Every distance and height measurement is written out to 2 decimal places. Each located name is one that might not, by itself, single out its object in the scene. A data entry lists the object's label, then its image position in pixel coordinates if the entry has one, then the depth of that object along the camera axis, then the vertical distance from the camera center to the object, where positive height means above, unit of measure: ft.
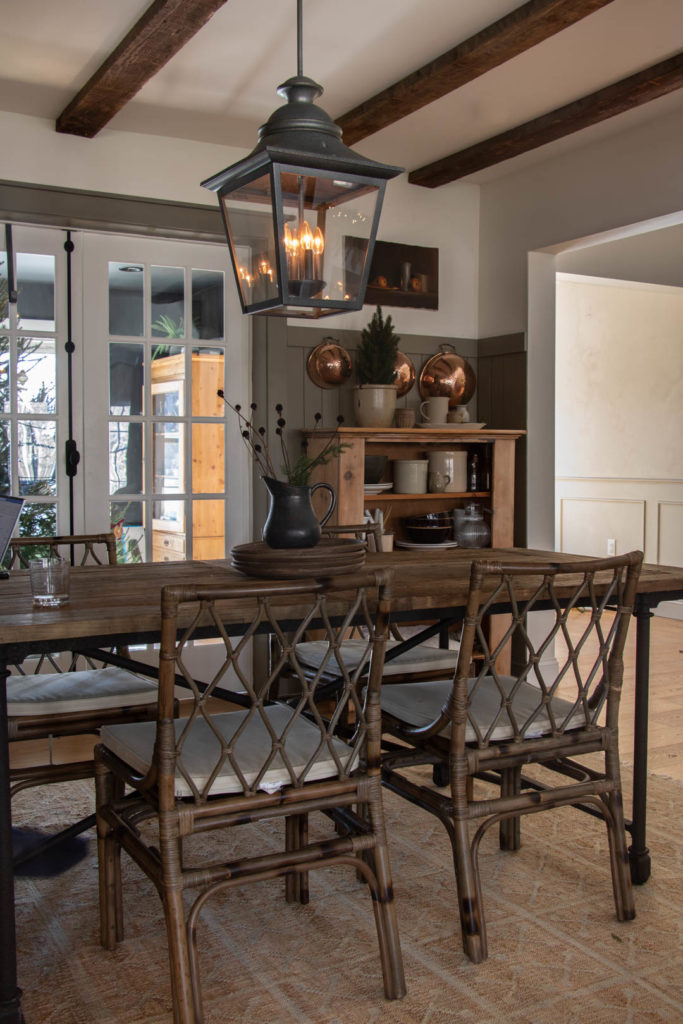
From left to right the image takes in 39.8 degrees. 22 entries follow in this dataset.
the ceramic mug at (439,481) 15.34 -0.20
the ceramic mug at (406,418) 15.26 +0.83
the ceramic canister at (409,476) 15.20 -0.12
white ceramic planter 14.82 +1.02
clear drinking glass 6.81 -0.81
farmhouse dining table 6.07 -1.00
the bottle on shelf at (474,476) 15.70 -0.12
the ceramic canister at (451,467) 15.38 +0.03
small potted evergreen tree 14.85 +1.51
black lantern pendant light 6.68 +1.87
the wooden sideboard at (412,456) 14.10 -0.04
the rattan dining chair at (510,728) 6.89 -2.02
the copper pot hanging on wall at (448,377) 16.20 +1.57
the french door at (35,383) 13.50 +1.26
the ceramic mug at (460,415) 15.61 +0.89
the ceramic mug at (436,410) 15.49 +0.97
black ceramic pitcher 8.08 -0.43
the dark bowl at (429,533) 15.08 -1.04
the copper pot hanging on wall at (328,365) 15.24 +1.69
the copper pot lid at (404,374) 15.96 +1.60
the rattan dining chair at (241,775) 5.71 -2.00
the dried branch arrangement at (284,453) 13.89 +0.25
